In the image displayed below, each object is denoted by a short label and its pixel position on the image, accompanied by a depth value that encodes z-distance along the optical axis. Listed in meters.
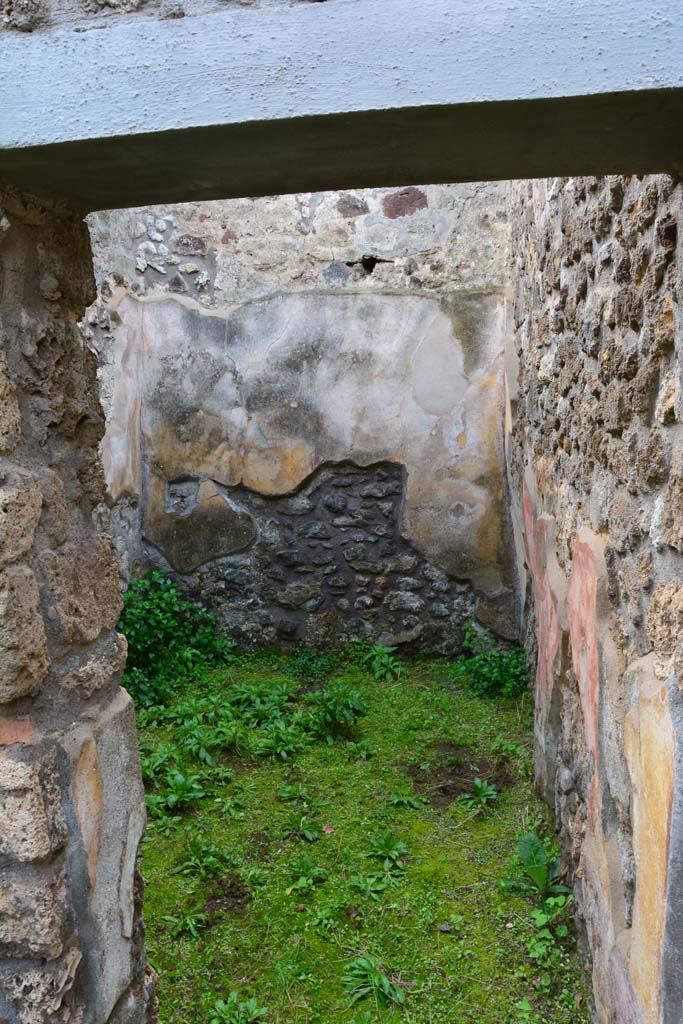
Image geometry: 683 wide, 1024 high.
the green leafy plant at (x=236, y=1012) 2.17
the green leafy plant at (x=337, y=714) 3.91
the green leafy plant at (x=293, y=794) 3.35
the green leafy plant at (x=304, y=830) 3.06
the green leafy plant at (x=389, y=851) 2.91
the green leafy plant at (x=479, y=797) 3.25
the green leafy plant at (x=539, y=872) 2.65
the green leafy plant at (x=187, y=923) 2.55
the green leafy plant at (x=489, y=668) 4.36
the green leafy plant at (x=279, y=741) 3.71
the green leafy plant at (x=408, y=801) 3.29
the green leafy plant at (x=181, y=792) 3.25
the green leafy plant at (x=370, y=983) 2.26
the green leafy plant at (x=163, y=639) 4.34
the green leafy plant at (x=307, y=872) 2.81
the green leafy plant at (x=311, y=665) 4.71
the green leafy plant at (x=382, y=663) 4.65
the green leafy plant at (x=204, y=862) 2.86
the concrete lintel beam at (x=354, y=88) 0.95
